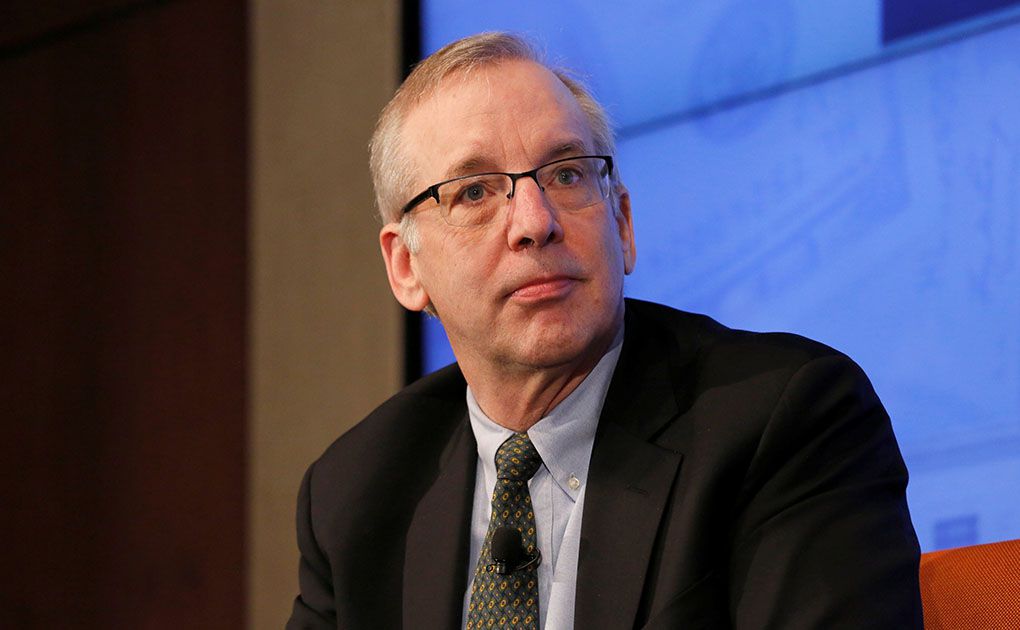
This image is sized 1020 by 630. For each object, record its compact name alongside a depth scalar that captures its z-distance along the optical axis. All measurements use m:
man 3.44
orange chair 3.42
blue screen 3.78
